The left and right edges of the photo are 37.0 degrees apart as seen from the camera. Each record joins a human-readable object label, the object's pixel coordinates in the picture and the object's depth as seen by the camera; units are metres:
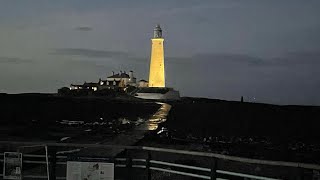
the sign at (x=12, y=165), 6.79
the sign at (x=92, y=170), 6.45
